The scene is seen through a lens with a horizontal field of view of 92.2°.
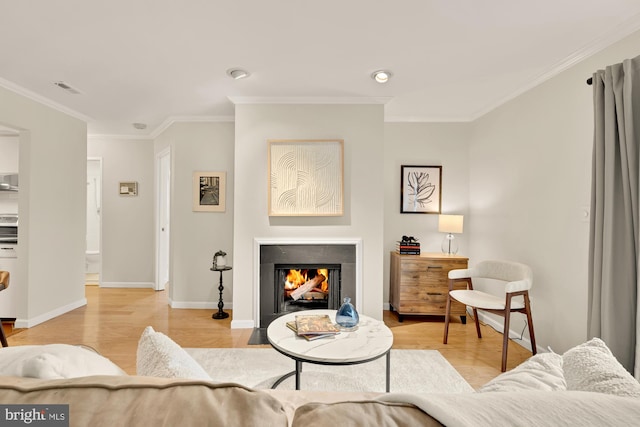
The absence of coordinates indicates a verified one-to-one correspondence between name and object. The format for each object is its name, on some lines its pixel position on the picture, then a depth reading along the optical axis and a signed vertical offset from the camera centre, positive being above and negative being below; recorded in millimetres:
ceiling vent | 2983 +1196
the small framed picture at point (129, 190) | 4961 +291
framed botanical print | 4000 +300
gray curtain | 1895 +7
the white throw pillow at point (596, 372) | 733 -404
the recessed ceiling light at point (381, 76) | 2695 +1214
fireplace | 3320 -631
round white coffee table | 1653 -783
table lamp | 3658 -193
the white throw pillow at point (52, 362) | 619 -335
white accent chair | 2498 -707
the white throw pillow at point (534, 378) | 883 -496
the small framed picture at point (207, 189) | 4016 +264
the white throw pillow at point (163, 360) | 818 -422
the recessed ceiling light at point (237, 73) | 2660 +1202
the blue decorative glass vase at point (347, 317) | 2053 -709
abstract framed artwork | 3307 +371
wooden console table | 3479 -821
